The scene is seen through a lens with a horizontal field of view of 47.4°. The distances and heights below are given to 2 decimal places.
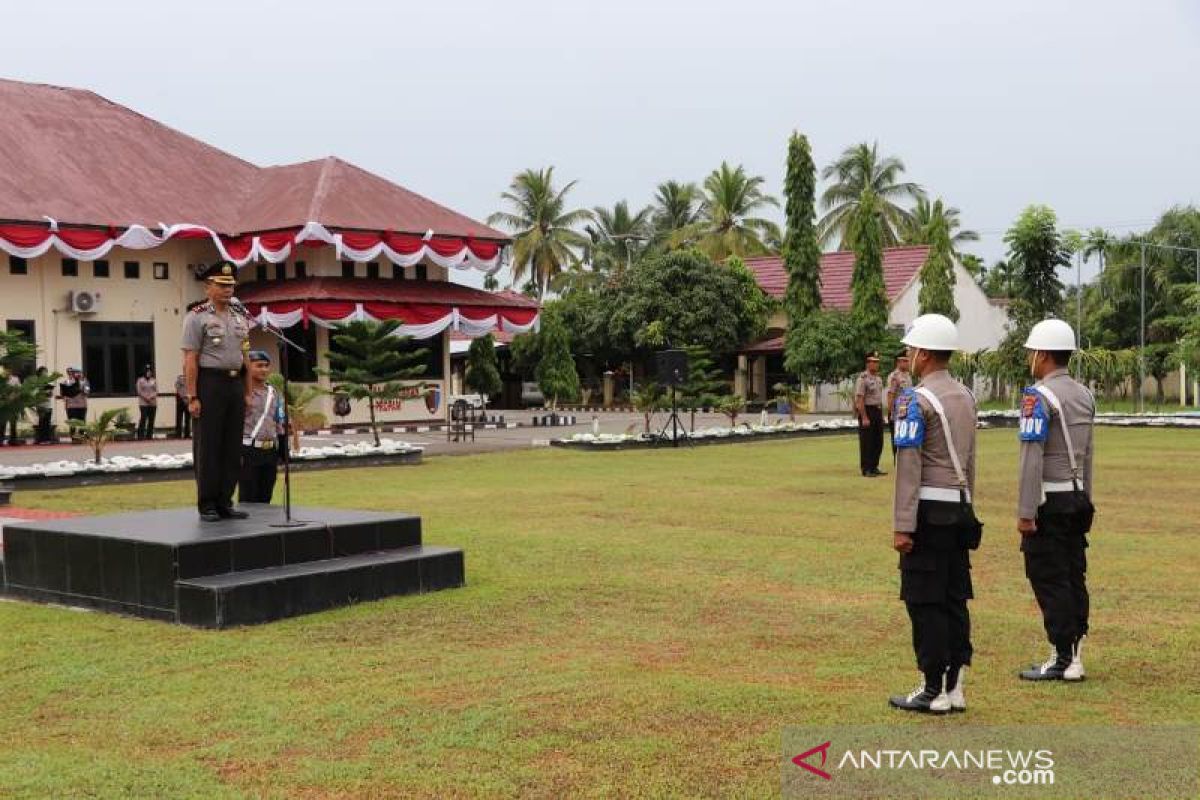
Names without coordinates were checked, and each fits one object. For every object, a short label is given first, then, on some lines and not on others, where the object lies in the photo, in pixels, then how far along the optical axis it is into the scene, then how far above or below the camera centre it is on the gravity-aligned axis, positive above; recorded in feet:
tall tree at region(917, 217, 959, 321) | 147.54 +10.49
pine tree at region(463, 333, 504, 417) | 142.82 +1.19
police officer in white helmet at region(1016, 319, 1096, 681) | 20.74 -1.85
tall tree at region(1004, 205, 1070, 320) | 151.84 +12.69
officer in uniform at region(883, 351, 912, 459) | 56.29 -0.39
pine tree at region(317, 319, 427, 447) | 80.69 +1.09
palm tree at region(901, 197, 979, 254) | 192.75 +21.18
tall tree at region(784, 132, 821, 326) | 140.67 +13.92
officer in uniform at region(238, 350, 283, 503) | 36.63 -1.50
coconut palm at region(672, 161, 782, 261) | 190.19 +21.49
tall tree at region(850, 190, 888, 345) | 140.26 +8.95
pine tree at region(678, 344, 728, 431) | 90.24 -0.84
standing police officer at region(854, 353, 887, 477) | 58.80 -1.95
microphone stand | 28.04 -2.38
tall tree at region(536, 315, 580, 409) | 156.46 +1.51
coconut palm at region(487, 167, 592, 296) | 190.29 +20.97
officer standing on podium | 29.53 -0.08
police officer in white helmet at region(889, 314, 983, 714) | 18.54 -2.14
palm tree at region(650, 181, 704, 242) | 208.13 +25.85
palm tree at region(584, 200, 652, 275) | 200.75 +21.05
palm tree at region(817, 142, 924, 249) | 190.08 +25.79
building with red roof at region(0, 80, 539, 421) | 99.25 +10.44
